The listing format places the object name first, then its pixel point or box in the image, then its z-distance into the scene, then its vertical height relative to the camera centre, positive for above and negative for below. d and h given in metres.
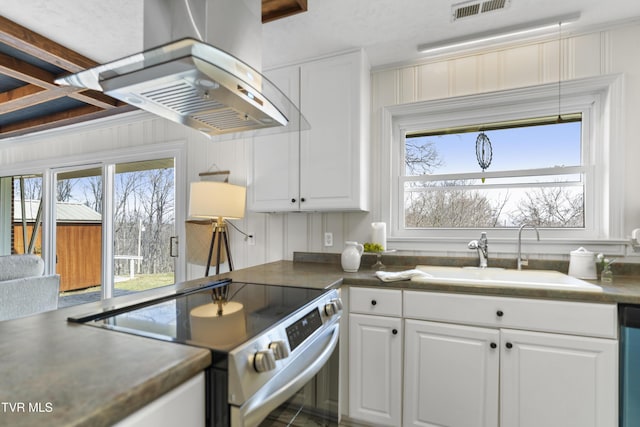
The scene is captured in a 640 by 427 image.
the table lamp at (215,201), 2.29 +0.10
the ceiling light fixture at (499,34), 1.78 +1.11
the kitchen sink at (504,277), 1.49 -0.35
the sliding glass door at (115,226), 3.24 -0.15
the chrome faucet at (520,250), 1.92 -0.23
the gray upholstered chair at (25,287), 2.03 -0.51
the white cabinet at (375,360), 1.68 -0.80
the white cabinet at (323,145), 2.07 +0.48
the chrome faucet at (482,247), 1.98 -0.21
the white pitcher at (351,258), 1.96 -0.28
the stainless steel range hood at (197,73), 0.96 +0.46
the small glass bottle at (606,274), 1.60 -0.31
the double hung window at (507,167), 1.93 +0.33
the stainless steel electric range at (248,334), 0.75 -0.36
